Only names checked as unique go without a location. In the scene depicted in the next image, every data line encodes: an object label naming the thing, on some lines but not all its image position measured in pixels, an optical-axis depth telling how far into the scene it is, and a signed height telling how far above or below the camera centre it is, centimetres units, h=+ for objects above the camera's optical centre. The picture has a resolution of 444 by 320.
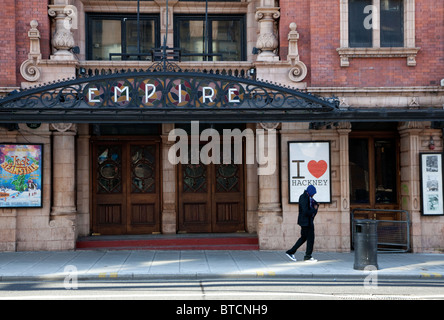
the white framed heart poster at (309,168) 1396 +19
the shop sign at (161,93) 1175 +190
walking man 1214 -101
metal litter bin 1117 -152
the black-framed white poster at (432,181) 1401 -18
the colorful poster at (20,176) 1351 +2
